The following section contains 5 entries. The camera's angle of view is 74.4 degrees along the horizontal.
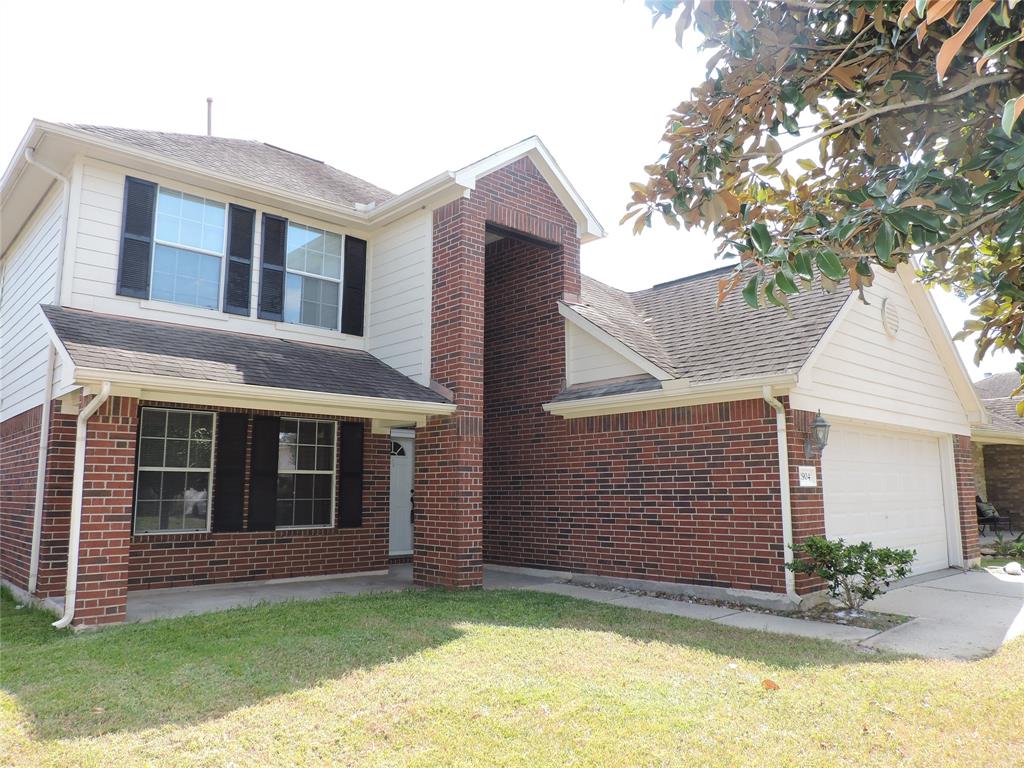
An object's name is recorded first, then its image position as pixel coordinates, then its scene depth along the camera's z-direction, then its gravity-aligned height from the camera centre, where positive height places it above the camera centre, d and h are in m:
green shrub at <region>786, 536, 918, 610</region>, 7.54 -1.03
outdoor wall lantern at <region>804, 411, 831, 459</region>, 8.26 +0.40
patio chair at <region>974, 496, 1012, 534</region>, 16.57 -1.12
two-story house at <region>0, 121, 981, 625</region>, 8.09 +1.00
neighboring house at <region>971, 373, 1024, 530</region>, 17.91 +0.07
